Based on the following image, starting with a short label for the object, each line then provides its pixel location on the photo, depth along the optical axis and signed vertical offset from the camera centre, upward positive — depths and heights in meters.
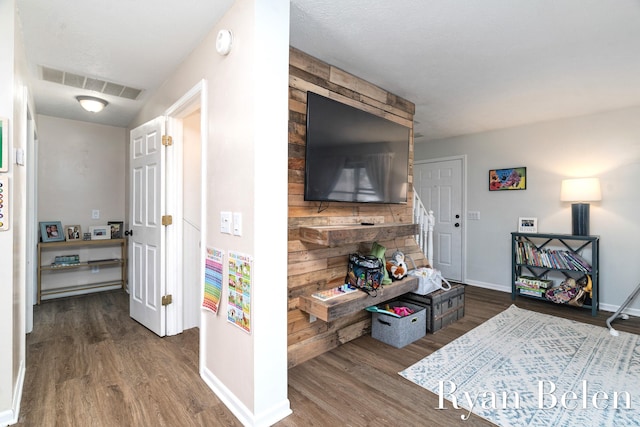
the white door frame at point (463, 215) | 4.69 -0.06
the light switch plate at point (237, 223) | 1.71 -0.07
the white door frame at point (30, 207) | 2.72 +0.03
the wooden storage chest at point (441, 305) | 2.82 -0.90
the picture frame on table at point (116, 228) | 4.29 -0.25
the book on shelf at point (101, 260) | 4.12 -0.68
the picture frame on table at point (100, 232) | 4.10 -0.28
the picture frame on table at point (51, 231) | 3.82 -0.26
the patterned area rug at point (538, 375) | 1.74 -1.12
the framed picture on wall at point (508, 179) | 4.11 +0.44
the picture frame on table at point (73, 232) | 4.00 -0.28
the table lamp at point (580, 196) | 3.41 +0.17
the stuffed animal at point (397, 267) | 2.68 -0.49
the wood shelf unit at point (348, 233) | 2.04 -0.16
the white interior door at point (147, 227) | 2.73 -0.16
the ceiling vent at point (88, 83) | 2.72 +1.21
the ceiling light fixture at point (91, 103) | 3.19 +1.13
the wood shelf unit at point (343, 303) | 2.06 -0.66
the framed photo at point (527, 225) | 4.01 -0.18
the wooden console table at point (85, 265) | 3.74 -0.70
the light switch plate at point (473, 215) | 4.57 -0.06
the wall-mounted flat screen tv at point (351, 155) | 2.22 +0.46
